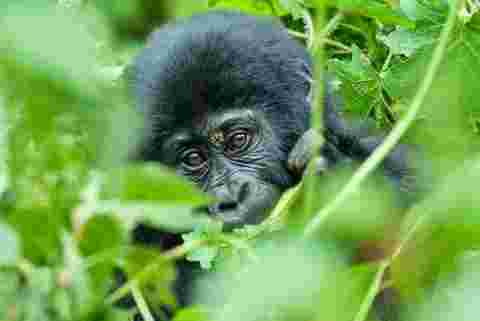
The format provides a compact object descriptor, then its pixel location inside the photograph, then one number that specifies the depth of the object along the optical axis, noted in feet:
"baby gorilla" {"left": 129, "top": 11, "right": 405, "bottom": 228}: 12.53
